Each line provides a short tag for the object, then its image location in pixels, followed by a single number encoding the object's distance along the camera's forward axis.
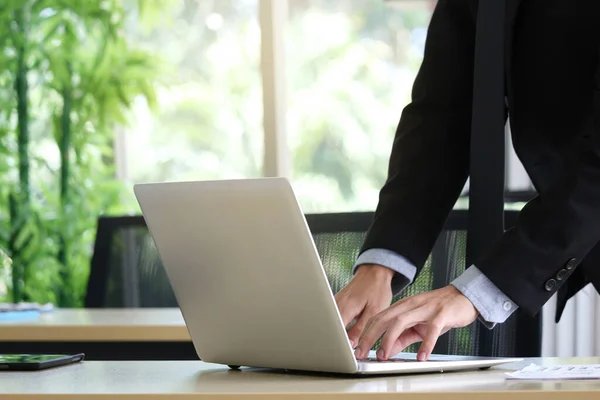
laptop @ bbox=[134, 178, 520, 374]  1.89
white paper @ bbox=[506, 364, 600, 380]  1.91
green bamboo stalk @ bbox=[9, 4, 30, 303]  5.42
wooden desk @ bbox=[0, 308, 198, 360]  2.83
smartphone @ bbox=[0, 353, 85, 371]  2.11
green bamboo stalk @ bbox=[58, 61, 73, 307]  5.46
